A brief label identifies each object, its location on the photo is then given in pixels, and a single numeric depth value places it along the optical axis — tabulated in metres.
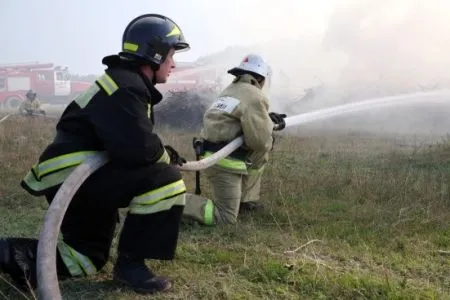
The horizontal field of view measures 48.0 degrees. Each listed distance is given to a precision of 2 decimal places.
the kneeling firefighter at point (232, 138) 4.49
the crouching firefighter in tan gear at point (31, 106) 17.41
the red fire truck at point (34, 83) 31.78
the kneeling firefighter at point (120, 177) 2.70
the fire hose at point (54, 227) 2.30
